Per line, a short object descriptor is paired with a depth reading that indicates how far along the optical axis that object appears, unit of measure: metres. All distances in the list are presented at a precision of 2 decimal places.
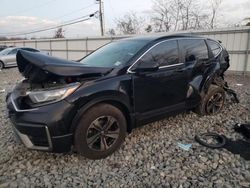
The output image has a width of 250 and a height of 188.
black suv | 2.40
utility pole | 21.74
